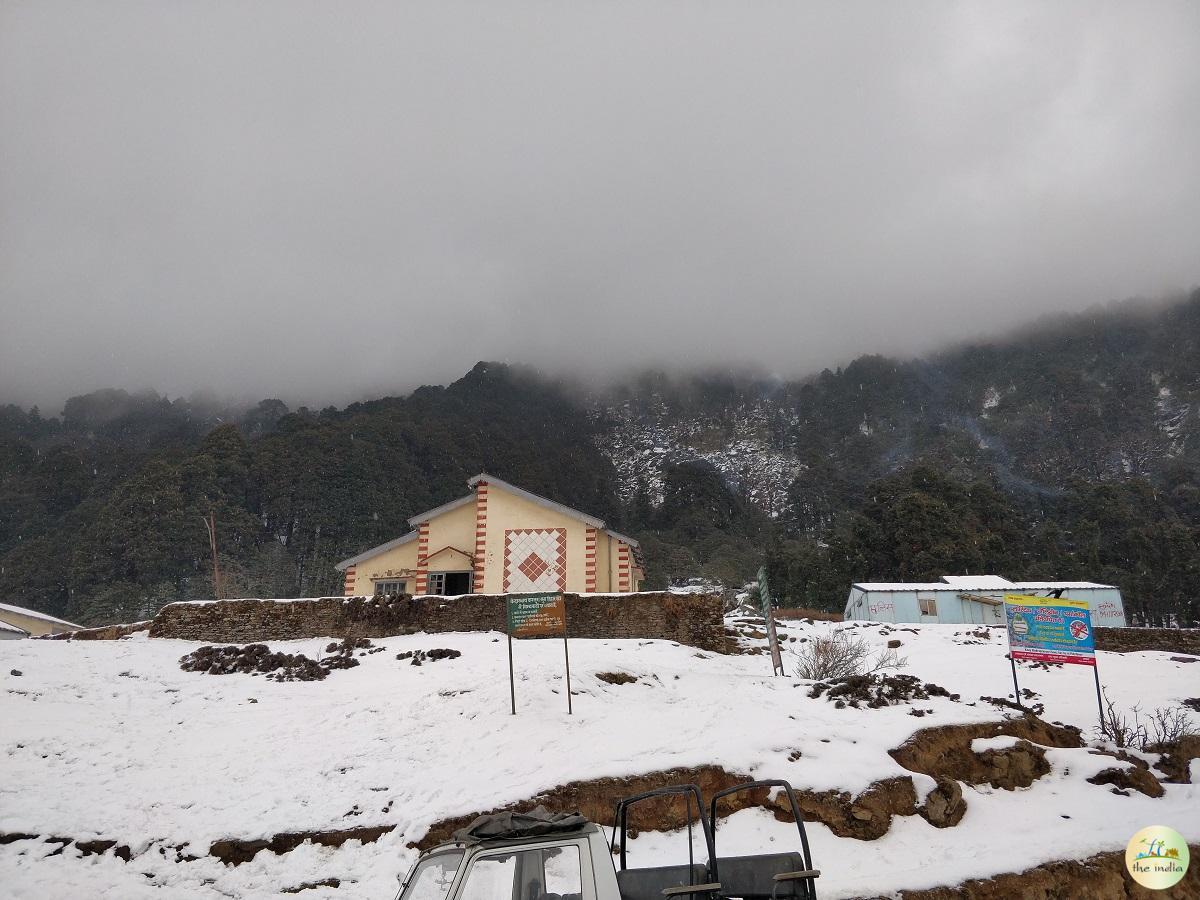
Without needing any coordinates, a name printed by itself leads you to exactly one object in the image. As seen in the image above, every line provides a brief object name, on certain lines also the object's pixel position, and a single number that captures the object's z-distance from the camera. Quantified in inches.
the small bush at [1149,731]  516.7
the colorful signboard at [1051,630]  594.0
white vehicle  199.3
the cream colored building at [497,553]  1063.6
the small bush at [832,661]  746.8
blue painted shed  1464.1
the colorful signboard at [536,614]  614.5
